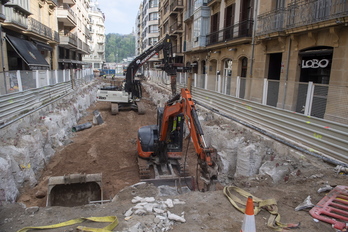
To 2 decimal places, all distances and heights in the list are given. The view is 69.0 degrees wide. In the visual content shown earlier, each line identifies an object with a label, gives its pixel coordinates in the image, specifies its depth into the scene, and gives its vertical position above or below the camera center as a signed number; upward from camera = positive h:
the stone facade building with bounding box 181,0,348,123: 6.97 +1.19
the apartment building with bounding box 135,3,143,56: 81.81 +17.53
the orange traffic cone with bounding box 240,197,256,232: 3.20 -1.82
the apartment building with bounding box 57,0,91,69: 29.80 +5.46
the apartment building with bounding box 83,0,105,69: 77.19 +9.30
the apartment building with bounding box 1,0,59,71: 16.78 +2.68
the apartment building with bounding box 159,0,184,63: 32.12 +6.87
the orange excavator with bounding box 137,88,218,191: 6.87 -2.34
